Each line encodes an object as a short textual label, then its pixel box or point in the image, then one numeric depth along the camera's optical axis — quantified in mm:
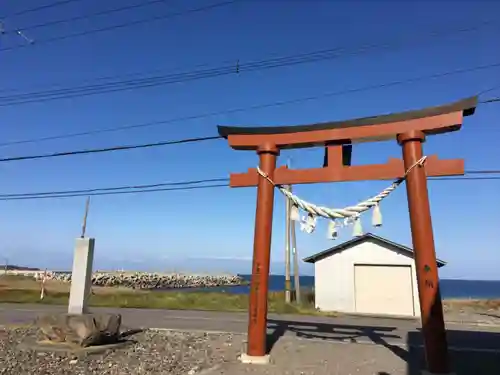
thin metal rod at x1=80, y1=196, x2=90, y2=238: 9766
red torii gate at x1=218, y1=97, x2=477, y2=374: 5992
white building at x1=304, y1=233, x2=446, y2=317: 19625
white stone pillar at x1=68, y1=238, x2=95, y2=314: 9195
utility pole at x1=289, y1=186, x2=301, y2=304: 20875
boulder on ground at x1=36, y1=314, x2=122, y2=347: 7832
